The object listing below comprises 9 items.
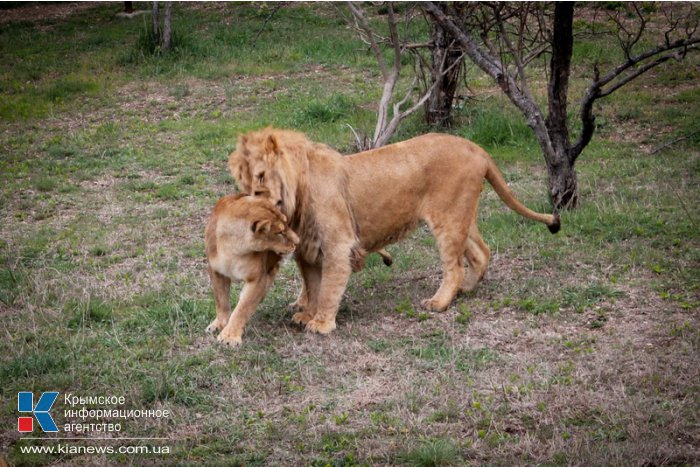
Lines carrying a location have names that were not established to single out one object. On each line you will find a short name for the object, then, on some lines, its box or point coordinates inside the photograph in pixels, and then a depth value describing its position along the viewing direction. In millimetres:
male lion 12039
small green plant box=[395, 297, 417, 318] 13094
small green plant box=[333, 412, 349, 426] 9965
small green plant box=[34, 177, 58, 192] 20094
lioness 11812
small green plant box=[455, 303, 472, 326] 12711
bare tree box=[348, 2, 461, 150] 17875
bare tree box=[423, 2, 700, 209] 16109
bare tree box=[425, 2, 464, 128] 21969
